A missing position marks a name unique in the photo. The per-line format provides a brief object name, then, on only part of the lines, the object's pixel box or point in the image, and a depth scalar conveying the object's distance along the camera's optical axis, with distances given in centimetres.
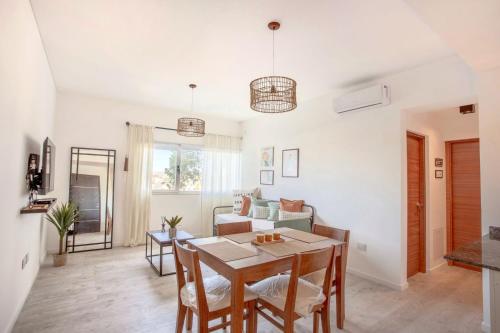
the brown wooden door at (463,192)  381
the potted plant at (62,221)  359
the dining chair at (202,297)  160
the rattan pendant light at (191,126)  366
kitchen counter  141
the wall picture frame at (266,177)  508
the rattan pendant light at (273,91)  214
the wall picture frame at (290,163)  450
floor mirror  435
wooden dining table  159
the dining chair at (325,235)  227
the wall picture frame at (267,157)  509
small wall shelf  233
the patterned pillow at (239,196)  527
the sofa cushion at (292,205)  422
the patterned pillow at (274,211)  438
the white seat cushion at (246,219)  414
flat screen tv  272
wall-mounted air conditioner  320
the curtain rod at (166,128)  506
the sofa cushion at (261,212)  462
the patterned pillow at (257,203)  487
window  517
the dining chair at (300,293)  163
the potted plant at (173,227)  361
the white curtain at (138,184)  468
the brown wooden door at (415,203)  347
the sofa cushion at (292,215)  399
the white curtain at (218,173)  547
